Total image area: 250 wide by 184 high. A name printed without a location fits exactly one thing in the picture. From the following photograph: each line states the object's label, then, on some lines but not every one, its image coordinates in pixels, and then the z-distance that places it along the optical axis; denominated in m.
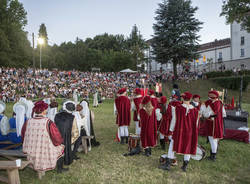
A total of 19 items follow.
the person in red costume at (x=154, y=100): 6.74
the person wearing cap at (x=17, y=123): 6.03
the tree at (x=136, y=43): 48.44
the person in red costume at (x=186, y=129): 4.94
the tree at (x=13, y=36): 36.25
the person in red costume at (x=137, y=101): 7.31
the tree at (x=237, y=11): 20.53
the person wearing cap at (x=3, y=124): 5.90
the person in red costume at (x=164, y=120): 6.36
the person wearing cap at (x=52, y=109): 6.83
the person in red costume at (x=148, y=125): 5.85
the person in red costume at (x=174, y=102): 5.26
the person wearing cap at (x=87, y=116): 6.65
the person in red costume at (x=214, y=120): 5.84
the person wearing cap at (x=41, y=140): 4.33
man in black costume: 5.03
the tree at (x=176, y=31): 32.66
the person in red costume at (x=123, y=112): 7.47
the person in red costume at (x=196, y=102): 6.75
